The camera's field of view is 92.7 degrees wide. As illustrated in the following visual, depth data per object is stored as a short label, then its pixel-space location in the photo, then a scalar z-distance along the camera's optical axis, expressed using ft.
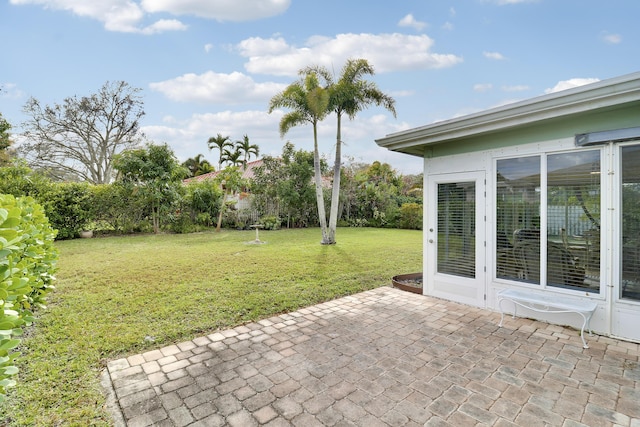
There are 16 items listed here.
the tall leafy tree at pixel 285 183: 51.78
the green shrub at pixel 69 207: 34.94
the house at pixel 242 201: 51.65
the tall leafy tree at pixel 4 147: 45.50
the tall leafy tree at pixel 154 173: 40.65
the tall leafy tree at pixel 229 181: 47.44
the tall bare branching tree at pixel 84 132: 64.69
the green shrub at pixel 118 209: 39.14
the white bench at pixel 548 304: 11.10
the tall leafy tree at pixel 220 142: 104.32
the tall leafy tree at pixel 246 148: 105.60
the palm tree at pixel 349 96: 33.14
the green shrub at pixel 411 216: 53.67
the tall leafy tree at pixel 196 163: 108.17
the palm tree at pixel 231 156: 105.29
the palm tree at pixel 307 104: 32.45
